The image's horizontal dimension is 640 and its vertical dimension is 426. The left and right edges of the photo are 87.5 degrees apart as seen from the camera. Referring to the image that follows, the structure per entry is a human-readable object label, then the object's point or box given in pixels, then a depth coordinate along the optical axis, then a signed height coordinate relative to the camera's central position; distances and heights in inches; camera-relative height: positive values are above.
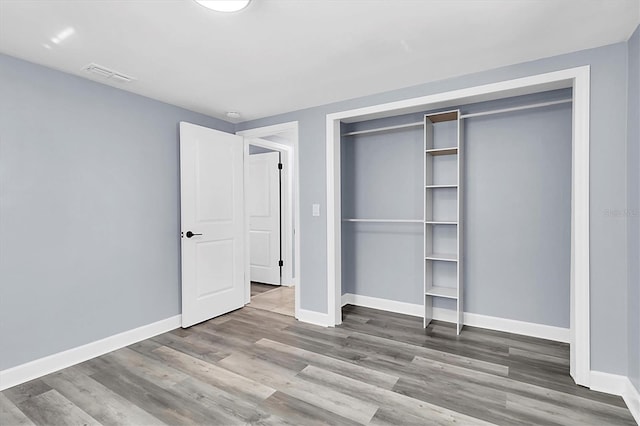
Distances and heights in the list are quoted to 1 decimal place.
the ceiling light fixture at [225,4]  69.3 +43.1
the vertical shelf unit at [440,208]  135.9 +0.1
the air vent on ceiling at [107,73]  104.0 +44.6
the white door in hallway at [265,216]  216.7 -4.4
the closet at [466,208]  122.9 -0.1
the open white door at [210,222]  141.5 -5.6
